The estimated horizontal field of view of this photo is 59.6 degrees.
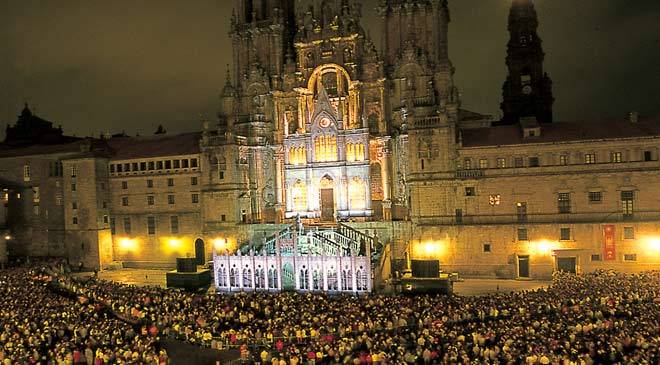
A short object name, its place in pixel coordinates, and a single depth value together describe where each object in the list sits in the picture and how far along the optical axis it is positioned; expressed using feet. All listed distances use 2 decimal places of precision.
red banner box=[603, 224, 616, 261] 179.01
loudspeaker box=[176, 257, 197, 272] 192.13
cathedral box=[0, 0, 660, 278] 184.55
